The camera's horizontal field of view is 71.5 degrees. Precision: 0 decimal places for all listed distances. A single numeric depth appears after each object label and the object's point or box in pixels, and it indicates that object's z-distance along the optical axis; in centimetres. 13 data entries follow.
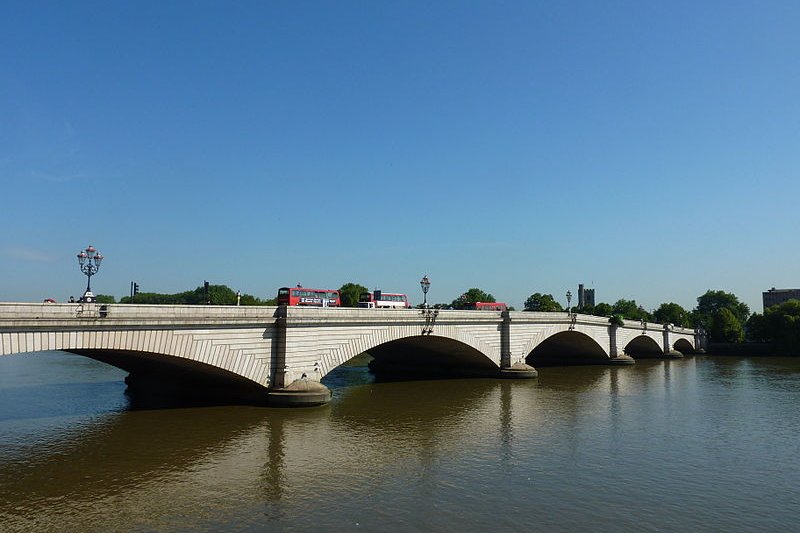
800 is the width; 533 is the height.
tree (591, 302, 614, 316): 11215
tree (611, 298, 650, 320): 12812
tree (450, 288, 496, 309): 11616
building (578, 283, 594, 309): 17198
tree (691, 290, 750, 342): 10025
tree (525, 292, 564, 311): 12044
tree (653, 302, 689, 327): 11744
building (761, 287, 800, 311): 18000
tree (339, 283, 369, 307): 10100
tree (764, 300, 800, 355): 8694
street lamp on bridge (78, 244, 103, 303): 2267
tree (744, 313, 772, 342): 9285
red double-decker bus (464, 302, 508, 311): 6148
